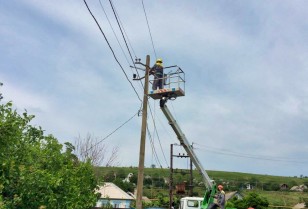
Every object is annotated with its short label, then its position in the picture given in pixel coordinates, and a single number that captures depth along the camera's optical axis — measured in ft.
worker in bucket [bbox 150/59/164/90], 59.00
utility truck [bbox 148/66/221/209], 59.05
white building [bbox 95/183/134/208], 200.85
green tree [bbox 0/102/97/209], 27.43
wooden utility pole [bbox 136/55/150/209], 51.78
